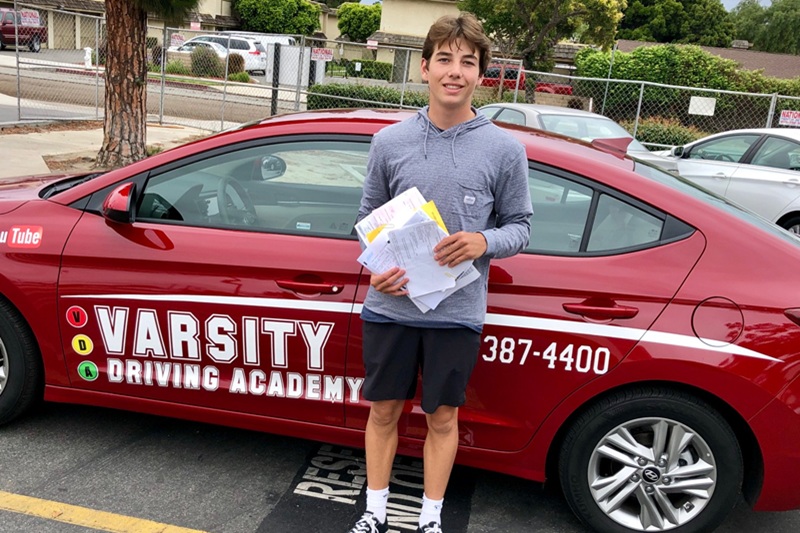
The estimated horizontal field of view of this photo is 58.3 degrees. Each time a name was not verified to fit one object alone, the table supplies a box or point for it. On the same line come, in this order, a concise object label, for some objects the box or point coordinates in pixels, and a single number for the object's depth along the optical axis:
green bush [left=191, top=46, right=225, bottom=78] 21.98
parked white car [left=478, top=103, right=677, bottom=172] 8.58
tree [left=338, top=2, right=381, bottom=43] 57.59
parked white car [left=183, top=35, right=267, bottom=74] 29.94
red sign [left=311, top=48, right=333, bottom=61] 14.34
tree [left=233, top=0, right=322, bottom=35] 49.88
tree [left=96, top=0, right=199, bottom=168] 8.80
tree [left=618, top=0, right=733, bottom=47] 54.34
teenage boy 2.29
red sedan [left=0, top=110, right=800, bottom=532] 2.61
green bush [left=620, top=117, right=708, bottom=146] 15.07
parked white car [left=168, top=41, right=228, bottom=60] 26.59
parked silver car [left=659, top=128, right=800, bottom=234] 7.69
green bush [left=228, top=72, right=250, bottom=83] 25.86
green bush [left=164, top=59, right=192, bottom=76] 25.56
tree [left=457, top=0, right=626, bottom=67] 26.75
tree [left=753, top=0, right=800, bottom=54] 59.22
